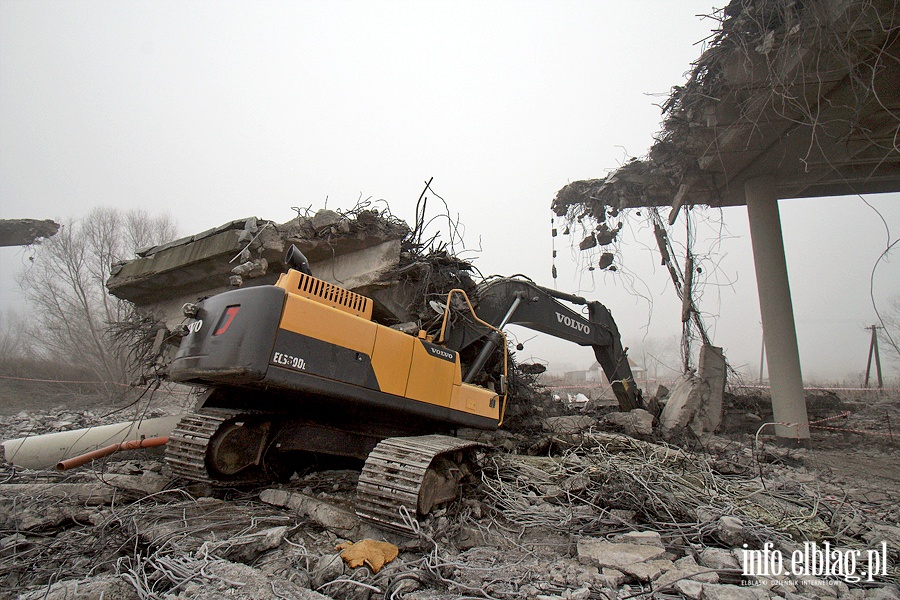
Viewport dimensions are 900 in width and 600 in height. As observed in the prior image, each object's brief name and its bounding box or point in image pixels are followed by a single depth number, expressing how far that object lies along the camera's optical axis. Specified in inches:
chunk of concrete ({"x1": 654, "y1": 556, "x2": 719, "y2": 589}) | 85.5
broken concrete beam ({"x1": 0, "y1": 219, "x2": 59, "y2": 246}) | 476.1
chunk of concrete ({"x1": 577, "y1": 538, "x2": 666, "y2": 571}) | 93.9
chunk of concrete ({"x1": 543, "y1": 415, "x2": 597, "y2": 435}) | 220.5
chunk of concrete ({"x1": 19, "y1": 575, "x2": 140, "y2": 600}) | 69.3
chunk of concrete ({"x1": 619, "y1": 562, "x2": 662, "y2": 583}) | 87.4
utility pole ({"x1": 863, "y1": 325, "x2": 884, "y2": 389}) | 603.2
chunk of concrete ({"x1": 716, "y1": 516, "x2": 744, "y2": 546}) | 105.5
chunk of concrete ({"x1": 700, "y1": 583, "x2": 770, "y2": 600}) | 77.6
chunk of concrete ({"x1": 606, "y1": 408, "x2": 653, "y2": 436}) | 221.6
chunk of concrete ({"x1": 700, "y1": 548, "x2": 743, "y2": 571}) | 92.5
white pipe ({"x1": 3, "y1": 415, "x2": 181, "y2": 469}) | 189.6
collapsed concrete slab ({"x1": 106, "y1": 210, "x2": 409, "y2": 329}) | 201.0
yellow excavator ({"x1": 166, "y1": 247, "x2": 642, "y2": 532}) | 113.5
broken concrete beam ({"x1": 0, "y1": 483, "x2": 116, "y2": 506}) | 132.7
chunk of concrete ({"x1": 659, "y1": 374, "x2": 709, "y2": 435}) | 250.5
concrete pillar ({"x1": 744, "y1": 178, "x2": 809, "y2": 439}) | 255.0
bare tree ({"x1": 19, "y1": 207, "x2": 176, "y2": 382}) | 653.3
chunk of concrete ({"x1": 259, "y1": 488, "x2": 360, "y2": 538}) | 116.1
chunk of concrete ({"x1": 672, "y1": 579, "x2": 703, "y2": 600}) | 79.0
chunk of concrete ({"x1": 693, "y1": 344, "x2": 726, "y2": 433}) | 256.2
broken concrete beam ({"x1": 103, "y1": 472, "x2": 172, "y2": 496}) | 143.0
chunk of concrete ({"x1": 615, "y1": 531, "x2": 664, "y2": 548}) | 104.0
